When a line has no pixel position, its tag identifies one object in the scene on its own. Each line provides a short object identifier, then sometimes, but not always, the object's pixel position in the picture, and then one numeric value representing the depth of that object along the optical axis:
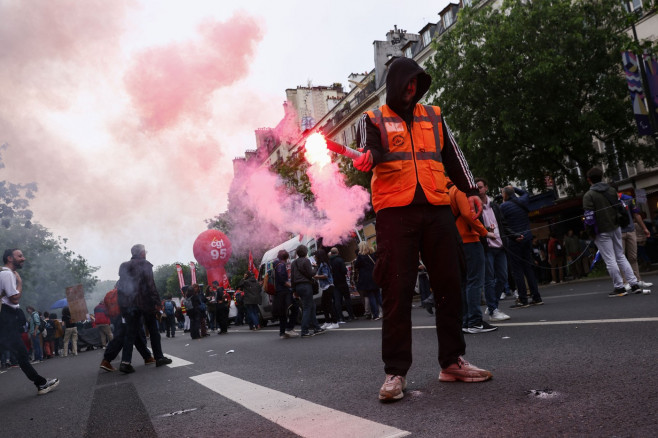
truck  15.58
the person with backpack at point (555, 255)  19.03
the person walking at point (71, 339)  20.67
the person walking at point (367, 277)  13.45
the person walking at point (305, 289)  11.22
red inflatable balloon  30.58
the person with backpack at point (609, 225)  8.46
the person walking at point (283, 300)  11.76
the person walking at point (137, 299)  8.46
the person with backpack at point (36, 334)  19.84
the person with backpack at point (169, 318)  23.34
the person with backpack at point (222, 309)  18.84
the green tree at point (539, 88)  20.98
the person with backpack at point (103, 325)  22.06
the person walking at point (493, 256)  7.63
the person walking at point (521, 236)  9.38
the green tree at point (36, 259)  13.33
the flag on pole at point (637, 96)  15.64
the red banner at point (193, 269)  44.49
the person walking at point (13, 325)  7.09
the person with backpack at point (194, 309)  17.92
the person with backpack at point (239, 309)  22.28
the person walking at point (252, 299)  17.41
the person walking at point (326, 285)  13.09
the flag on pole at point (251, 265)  27.33
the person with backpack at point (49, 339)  21.25
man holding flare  3.61
